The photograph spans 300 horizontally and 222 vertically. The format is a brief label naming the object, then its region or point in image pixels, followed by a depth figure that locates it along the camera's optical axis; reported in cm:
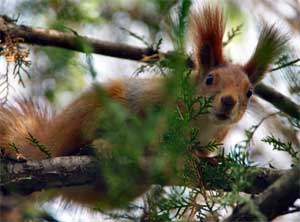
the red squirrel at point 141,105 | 707
